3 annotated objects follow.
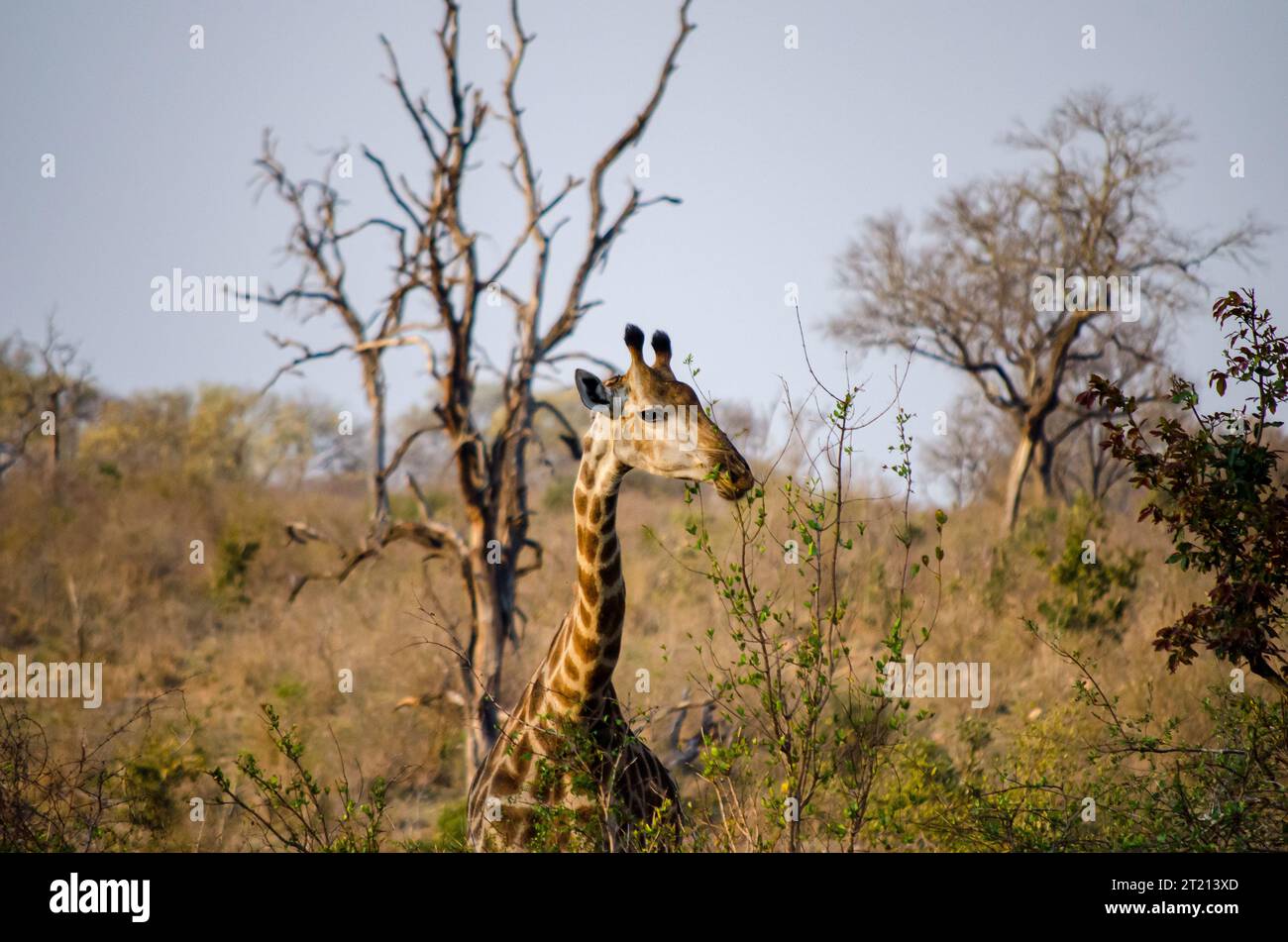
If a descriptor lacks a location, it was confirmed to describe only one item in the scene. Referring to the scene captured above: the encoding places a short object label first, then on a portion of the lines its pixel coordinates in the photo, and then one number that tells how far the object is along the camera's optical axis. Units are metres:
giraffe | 9.96
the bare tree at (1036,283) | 41.19
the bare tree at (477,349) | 18.84
